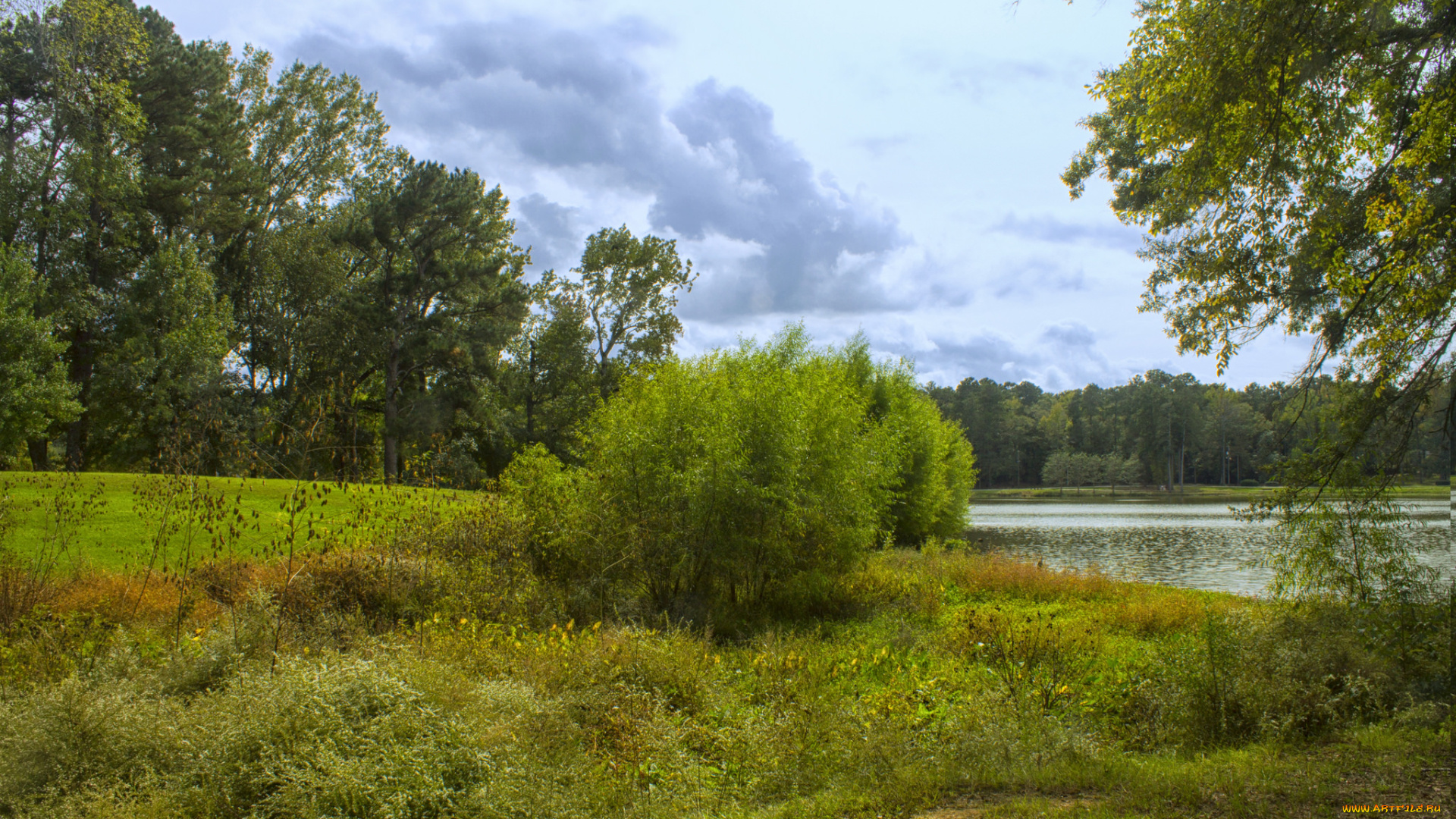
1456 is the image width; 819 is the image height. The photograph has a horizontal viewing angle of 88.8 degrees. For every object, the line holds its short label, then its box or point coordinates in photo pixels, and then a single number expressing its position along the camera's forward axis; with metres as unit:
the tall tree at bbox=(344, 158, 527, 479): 30.70
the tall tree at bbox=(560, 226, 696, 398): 39.03
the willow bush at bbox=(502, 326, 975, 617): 12.84
